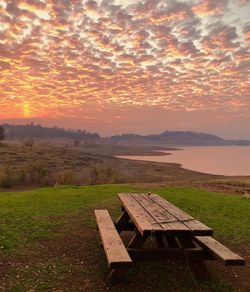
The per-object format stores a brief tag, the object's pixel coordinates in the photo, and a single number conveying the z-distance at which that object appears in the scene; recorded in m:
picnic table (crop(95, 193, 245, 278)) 4.34
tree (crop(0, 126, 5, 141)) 60.86
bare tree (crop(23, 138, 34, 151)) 56.88
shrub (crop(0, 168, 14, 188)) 28.35
